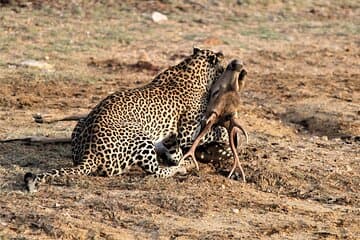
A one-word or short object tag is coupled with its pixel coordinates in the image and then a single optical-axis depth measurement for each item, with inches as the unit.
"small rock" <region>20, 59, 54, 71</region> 1019.9
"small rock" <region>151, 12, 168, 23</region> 1275.5
